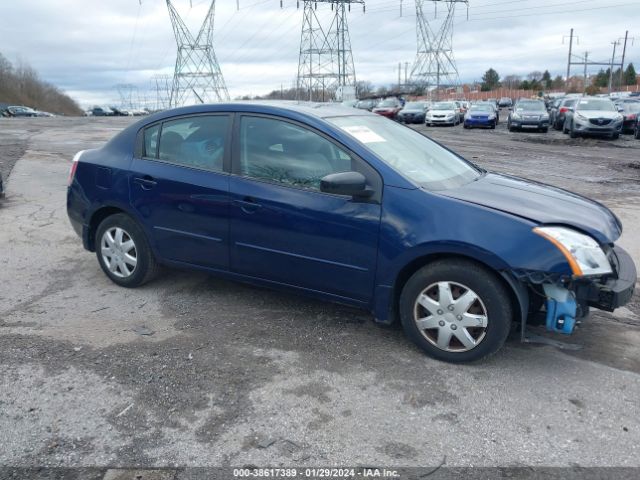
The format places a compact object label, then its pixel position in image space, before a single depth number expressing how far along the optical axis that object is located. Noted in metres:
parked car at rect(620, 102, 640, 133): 23.81
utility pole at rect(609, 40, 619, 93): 80.62
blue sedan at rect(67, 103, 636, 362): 3.46
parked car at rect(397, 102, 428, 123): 34.09
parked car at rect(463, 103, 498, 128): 29.19
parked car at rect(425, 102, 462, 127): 31.41
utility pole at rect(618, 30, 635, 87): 89.76
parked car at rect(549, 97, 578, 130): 25.10
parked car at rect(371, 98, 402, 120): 34.92
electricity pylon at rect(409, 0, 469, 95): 65.62
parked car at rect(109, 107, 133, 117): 83.59
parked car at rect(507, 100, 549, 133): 25.31
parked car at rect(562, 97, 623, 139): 20.92
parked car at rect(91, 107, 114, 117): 83.58
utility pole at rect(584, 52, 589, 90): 82.34
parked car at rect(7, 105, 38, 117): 59.93
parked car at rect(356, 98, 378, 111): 37.81
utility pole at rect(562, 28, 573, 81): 84.82
